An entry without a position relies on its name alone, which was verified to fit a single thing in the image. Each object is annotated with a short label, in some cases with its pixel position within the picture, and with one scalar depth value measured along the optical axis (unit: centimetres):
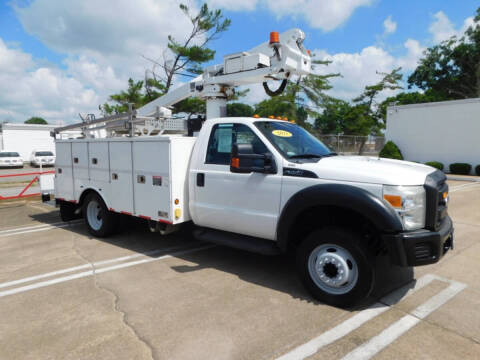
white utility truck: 328
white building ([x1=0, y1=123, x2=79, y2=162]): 3375
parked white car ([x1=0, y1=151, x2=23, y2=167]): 2606
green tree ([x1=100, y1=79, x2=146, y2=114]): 2296
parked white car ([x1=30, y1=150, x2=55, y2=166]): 2680
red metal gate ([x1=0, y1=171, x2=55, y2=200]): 1031
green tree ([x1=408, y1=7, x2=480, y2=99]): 3709
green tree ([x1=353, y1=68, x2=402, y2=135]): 3806
